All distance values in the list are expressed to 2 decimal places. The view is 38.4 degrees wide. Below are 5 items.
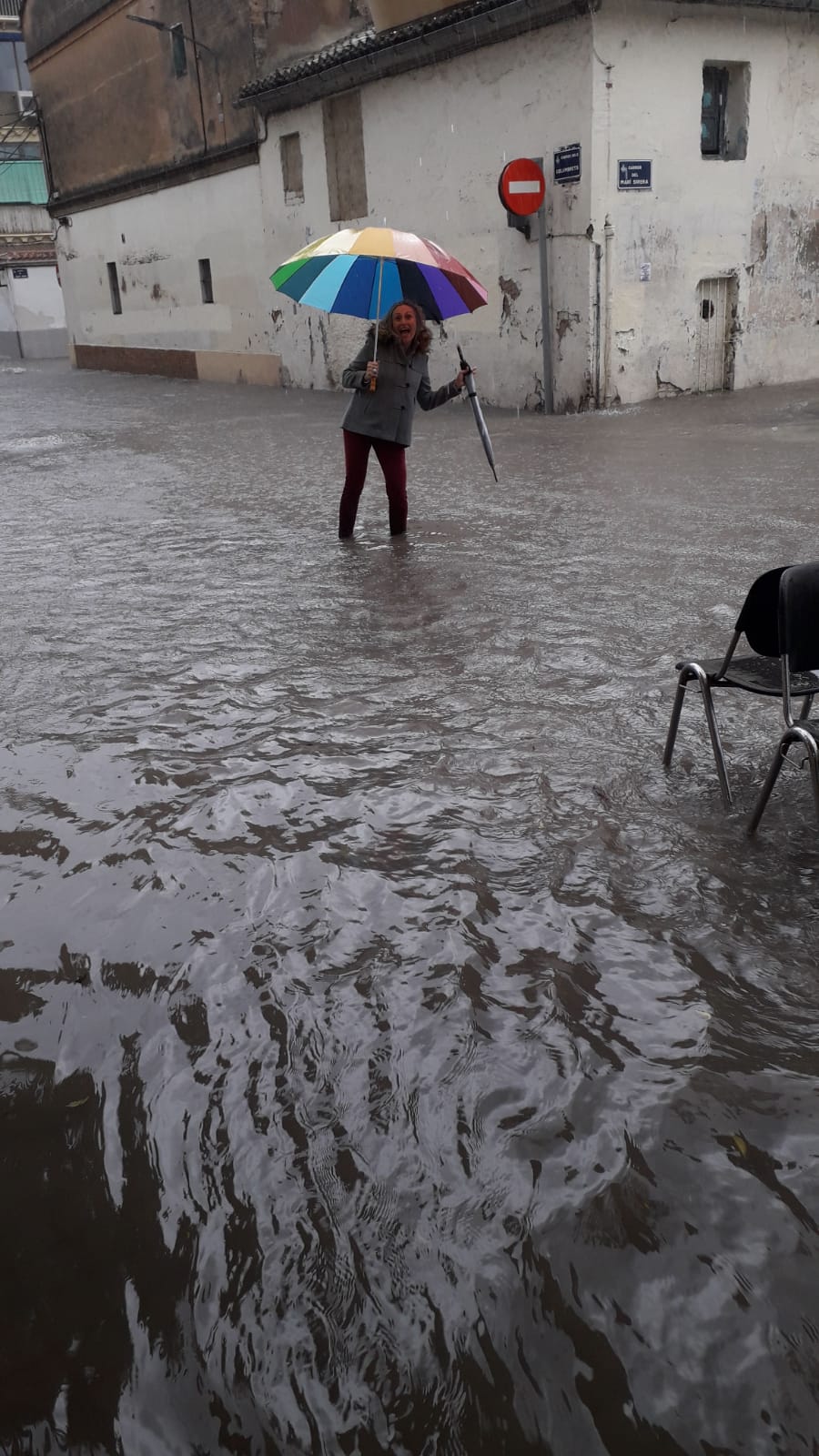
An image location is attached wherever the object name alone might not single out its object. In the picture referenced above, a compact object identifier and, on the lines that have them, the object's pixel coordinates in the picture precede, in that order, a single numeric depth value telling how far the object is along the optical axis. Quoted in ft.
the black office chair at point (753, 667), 12.89
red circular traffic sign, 45.78
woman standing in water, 24.04
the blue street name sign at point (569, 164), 45.55
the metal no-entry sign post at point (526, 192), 45.80
